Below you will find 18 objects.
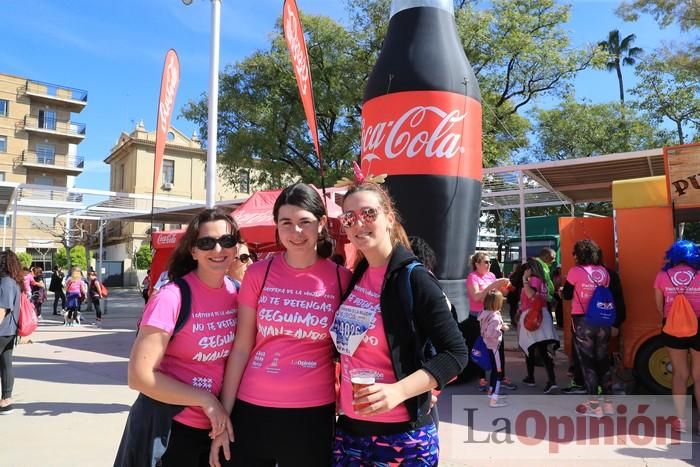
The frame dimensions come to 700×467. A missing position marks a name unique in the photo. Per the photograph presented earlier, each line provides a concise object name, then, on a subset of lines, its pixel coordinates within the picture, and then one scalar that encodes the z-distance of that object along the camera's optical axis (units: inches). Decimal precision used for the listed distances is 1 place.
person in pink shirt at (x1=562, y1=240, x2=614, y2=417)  194.5
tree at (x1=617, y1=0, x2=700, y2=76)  500.1
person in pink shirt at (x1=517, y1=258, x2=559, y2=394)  227.9
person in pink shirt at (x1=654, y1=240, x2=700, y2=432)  169.9
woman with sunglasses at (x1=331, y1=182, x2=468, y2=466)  66.6
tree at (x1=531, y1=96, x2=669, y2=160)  840.3
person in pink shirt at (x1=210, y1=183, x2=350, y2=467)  72.6
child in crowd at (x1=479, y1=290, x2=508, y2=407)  207.6
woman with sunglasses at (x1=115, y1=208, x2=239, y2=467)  70.8
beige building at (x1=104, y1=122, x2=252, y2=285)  1535.4
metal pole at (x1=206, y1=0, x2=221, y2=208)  270.2
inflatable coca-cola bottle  229.3
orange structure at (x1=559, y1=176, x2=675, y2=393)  211.8
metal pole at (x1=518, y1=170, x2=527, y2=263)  365.1
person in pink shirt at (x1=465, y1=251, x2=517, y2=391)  221.0
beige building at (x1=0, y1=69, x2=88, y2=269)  1537.9
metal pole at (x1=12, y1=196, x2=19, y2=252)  603.5
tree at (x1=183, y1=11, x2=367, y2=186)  650.8
